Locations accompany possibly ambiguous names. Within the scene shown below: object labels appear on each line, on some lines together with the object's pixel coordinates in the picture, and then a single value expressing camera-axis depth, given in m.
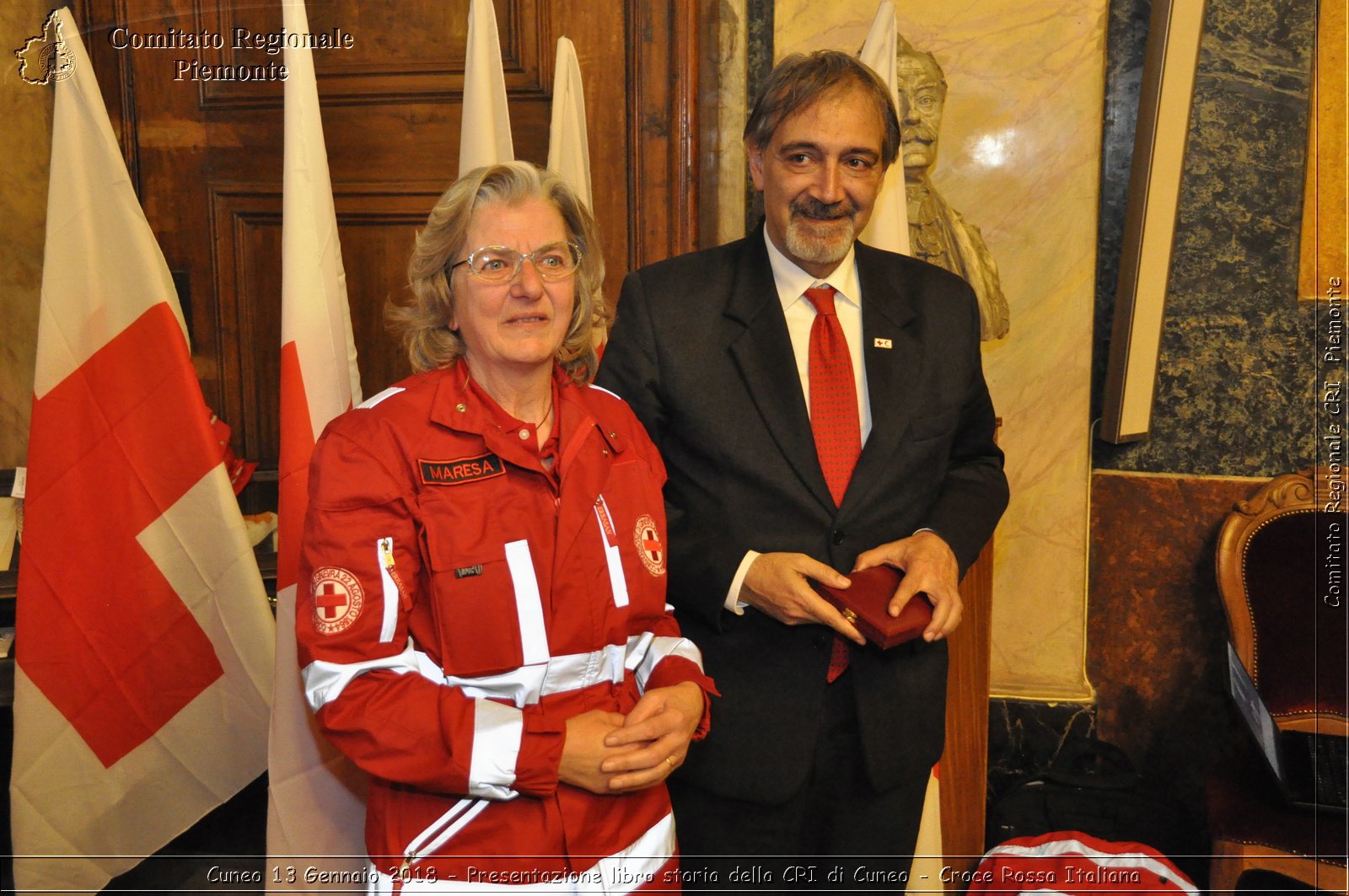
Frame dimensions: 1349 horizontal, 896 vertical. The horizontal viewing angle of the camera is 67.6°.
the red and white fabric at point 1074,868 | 2.29
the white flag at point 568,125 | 2.51
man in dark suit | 1.73
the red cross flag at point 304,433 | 1.91
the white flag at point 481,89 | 2.25
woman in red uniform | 1.31
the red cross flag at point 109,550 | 1.94
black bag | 2.51
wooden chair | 2.18
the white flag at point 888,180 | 2.39
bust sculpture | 2.59
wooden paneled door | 2.92
